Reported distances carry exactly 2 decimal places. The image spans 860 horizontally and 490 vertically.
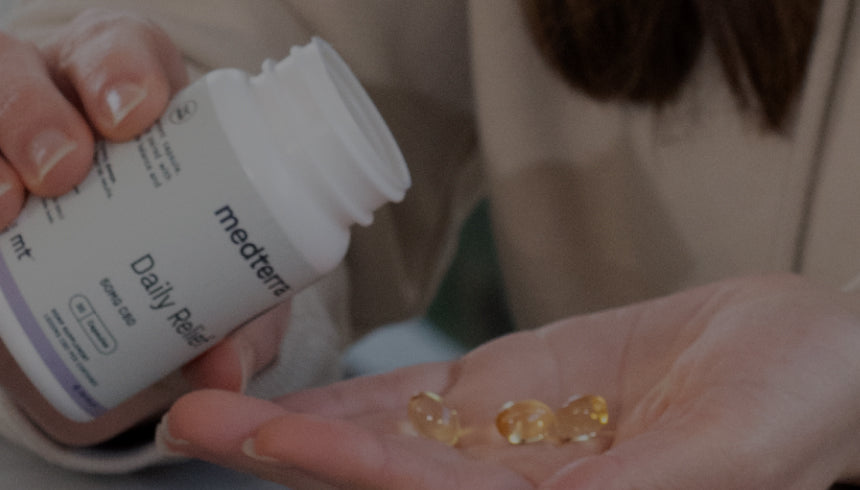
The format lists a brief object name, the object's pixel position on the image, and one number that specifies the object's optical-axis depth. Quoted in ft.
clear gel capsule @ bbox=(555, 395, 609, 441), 2.34
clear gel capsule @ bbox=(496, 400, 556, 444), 2.34
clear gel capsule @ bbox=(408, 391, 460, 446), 2.33
